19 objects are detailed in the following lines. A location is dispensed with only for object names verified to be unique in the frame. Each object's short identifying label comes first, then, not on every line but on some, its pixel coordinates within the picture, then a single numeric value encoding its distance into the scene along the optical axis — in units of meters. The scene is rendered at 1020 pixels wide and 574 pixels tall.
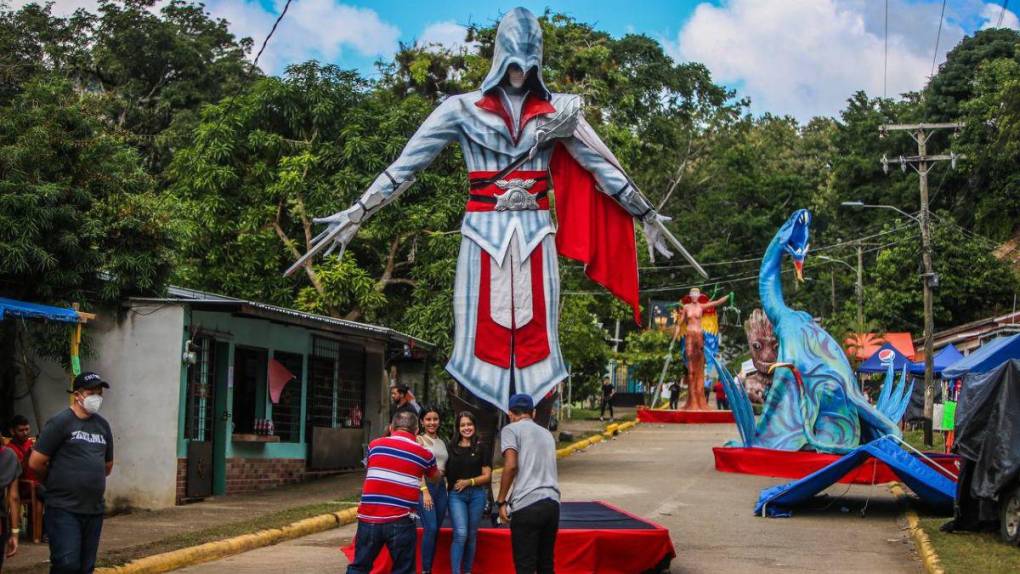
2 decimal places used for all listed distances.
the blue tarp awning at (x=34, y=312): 12.70
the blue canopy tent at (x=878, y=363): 33.15
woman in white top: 10.50
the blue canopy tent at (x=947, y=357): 31.62
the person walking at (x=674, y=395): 43.50
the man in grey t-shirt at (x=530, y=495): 8.42
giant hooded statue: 11.11
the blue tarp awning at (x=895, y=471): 14.99
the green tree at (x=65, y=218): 15.12
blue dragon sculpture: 20.31
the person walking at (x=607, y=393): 40.66
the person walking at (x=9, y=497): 8.87
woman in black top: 10.34
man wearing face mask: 8.28
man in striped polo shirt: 8.50
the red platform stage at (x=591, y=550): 10.31
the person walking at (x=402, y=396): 12.63
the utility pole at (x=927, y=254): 31.20
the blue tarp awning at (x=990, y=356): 19.69
